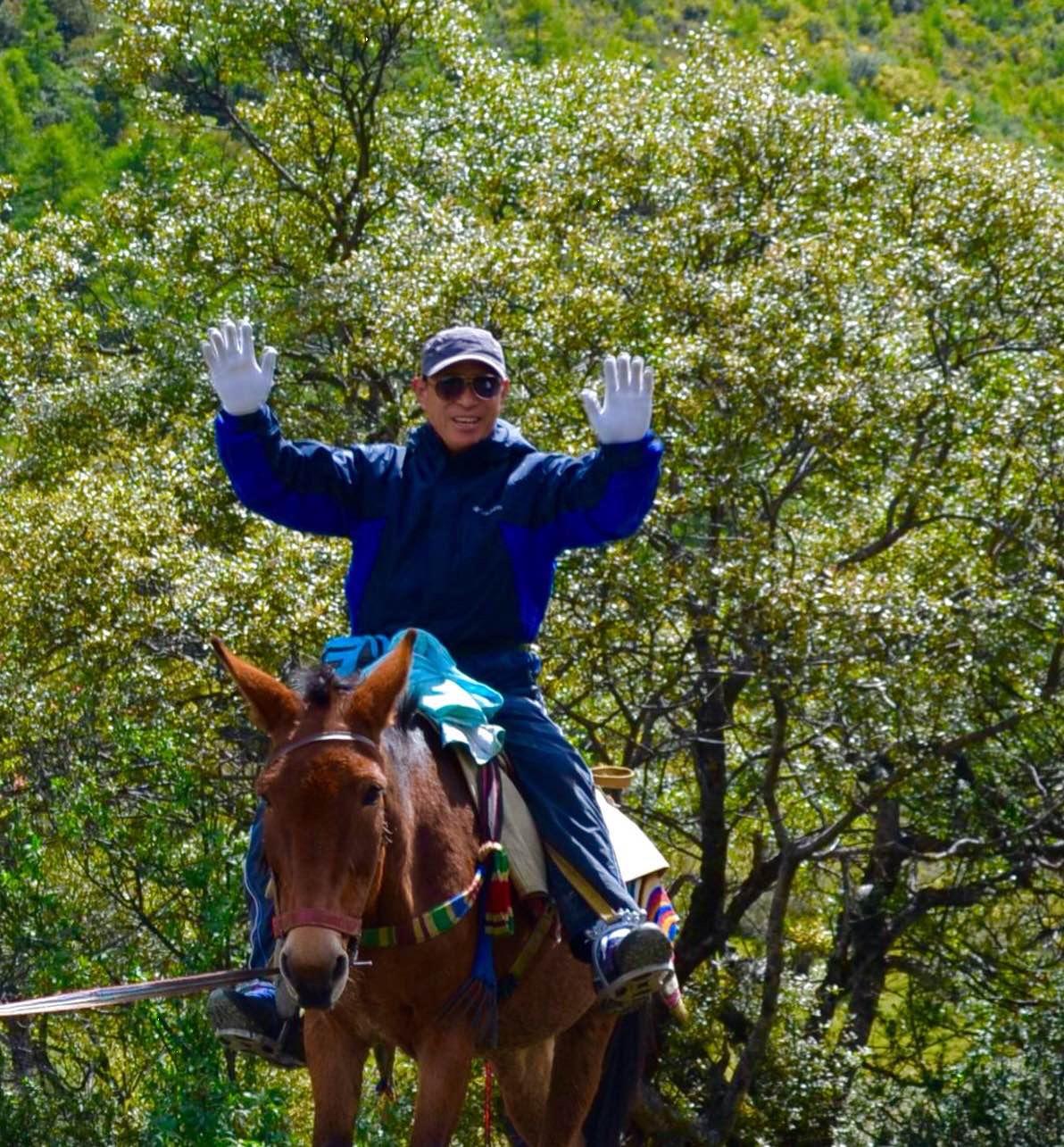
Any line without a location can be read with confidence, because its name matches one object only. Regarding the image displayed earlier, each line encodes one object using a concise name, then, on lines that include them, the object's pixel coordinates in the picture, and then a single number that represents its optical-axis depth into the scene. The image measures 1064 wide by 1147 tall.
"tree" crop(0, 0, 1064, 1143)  18.78
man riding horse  10.21
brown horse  8.37
